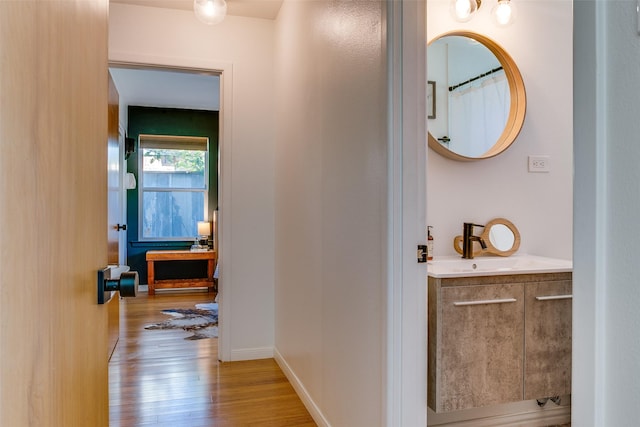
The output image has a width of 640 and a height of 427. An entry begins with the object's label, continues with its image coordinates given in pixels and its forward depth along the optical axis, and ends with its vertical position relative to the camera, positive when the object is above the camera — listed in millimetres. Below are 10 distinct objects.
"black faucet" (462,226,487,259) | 2326 -164
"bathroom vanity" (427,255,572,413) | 1820 -568
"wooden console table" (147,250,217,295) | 5883 -816
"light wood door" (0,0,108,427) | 441 -5
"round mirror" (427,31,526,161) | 2395 +674
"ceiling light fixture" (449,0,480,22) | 2273 +1110
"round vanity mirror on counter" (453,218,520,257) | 2396 -165
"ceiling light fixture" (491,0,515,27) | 2365 +1131
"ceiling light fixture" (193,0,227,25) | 2746 +1328
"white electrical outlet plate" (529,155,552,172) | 2521 +290
